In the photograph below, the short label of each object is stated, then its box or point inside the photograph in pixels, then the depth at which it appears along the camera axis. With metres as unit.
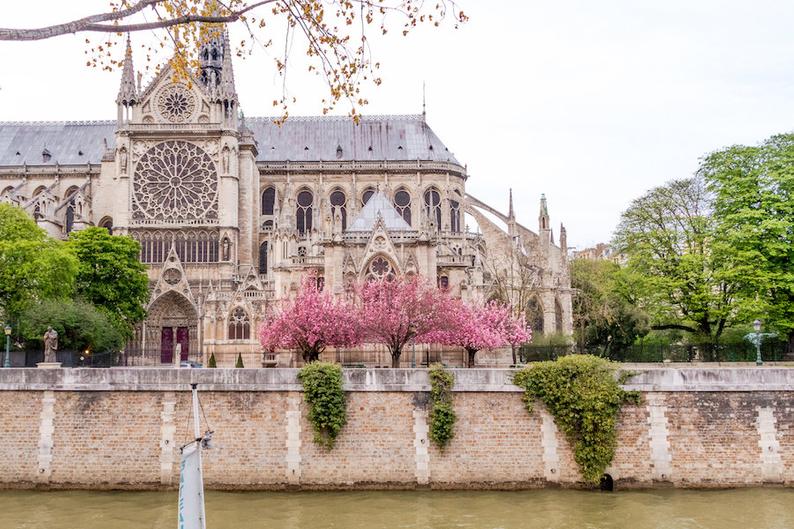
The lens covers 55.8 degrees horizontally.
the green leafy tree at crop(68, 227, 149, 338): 41.38
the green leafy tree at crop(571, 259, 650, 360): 42.91
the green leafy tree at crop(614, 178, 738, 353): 37.09
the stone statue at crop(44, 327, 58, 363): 24.55
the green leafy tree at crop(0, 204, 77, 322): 33.12
